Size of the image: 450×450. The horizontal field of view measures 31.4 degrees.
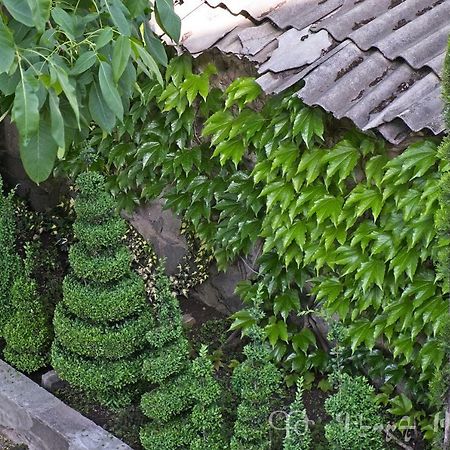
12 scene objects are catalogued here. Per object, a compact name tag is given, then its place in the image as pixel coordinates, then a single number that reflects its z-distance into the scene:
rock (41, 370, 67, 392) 4.79
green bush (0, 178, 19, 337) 4.83
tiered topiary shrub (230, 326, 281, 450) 3.50
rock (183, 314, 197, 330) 5.22
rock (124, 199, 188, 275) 5.50
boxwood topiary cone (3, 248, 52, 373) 4.71
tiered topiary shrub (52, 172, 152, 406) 4.10
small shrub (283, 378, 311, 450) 3.35
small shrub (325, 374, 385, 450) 3.30
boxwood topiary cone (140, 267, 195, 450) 3.83
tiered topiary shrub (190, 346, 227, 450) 3.62
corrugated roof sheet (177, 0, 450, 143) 3.63
